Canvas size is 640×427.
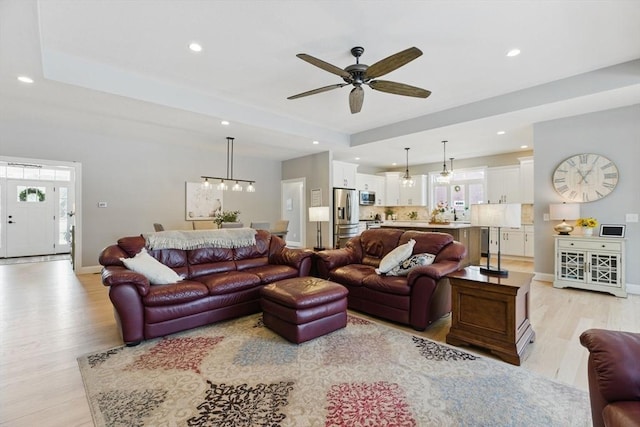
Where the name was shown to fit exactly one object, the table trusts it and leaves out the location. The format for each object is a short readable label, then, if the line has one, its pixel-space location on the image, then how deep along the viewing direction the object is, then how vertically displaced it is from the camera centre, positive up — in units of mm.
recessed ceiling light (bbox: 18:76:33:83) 3268 +1514
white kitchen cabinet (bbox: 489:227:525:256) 7037 -749
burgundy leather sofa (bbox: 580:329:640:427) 1140 -687
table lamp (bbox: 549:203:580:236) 4508 -34
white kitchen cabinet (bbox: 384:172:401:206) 9359 +689
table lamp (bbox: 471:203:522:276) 2639 -45
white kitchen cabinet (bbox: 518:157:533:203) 6832 +750
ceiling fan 2570 +1322
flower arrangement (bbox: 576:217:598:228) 4320 -170
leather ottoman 2650 -911
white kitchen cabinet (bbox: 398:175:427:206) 8867 +575
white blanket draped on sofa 3588 -346
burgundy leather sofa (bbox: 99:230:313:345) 2672 -758
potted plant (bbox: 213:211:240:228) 6219 -125
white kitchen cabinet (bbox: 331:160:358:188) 7495 +995
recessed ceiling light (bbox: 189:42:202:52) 3002 +1723
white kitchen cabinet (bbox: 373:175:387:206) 9320 +664
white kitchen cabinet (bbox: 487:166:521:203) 7234 +677
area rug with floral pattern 1751 -1219
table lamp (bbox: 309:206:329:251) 4605 -34
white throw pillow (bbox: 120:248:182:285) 2938 -575
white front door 7285 -128
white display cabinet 4086 -775
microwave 8672 +409
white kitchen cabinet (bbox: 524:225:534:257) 6887 -707
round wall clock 4363 +517
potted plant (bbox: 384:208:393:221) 9617 -47
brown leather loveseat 2955 -742
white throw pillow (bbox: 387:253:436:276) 3215 -575
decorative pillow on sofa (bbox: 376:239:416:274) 3354 -521
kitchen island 5672 -437
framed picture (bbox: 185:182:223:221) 7074 +266
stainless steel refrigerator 7160 -79
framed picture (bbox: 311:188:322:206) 7254 +377
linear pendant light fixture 6074 +1242
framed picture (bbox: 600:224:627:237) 4215 -281
